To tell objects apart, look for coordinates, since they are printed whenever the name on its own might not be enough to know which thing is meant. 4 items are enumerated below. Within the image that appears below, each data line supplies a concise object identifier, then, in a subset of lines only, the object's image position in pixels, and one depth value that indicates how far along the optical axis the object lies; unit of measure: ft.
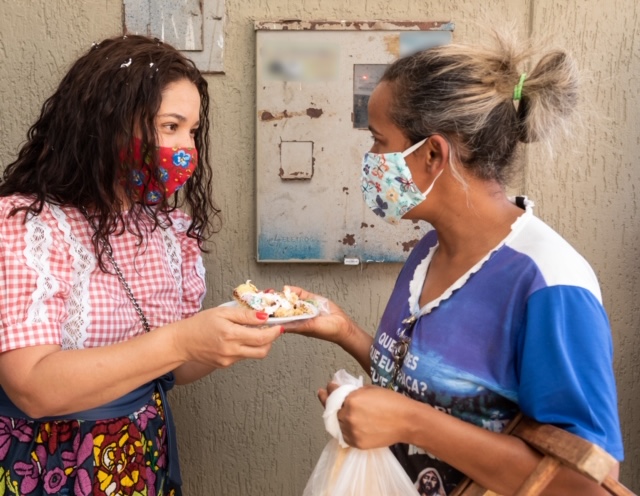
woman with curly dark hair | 5.95
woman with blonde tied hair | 4.91
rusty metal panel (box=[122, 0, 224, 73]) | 9.79
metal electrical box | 9.72
